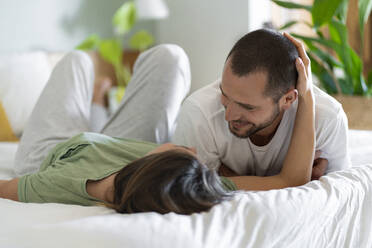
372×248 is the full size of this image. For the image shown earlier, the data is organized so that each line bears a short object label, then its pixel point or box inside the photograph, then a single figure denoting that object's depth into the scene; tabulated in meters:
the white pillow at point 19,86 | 2.33
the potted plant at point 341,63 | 2.19
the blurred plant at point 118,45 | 3.34
